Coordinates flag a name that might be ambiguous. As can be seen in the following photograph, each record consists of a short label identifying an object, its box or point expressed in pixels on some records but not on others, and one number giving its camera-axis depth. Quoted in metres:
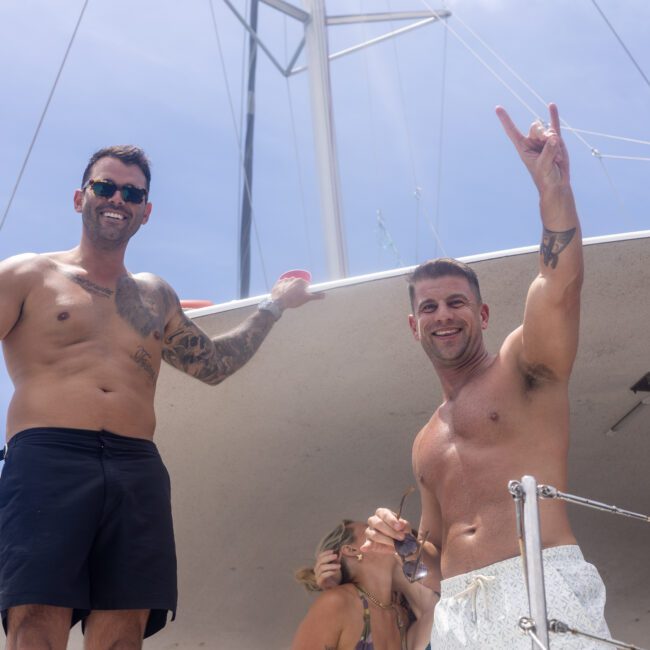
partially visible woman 4.19
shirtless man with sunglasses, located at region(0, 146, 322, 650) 2.77
